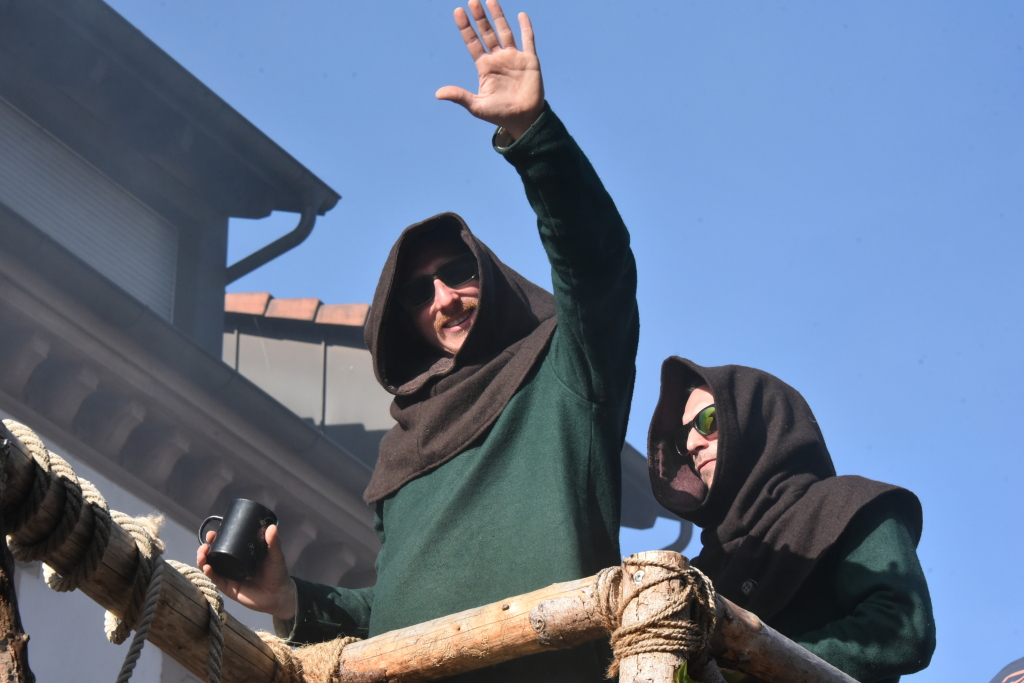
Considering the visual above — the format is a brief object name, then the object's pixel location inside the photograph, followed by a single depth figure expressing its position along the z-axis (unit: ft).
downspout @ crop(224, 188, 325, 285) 35.17
